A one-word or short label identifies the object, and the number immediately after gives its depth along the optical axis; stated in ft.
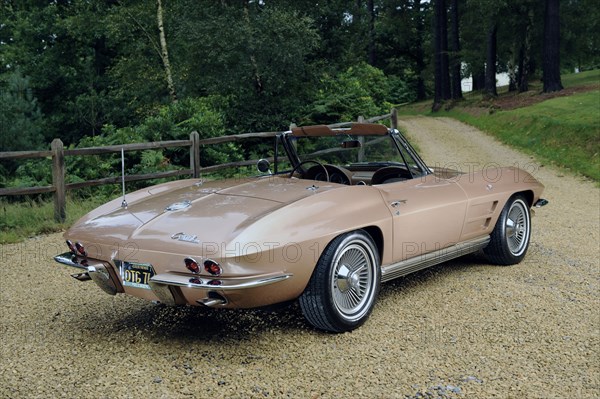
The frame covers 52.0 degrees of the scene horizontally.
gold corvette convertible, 12.01
